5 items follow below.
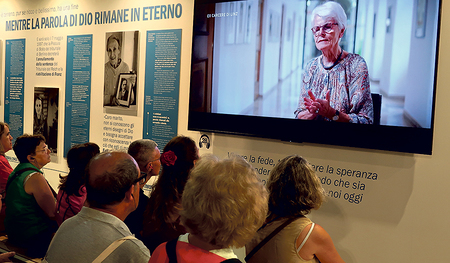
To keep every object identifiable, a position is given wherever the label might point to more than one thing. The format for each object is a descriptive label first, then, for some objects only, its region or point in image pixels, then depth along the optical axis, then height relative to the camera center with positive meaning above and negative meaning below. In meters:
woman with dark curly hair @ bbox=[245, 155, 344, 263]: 1.80 -0.54
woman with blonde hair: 1.22 -0.35
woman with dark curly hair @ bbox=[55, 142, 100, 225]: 2.75 -0.60
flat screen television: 2.55 +0.33
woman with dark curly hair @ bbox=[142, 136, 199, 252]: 2.15 -0.53
